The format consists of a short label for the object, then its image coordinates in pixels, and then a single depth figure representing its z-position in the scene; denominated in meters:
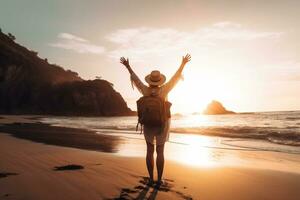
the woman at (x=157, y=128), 5.66
